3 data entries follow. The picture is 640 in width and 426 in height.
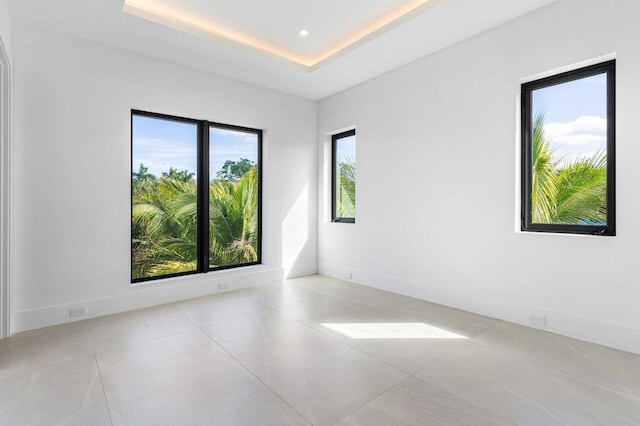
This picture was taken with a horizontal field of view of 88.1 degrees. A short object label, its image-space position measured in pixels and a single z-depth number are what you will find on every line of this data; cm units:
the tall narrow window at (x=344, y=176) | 531
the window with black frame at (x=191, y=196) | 405
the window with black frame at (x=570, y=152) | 285
